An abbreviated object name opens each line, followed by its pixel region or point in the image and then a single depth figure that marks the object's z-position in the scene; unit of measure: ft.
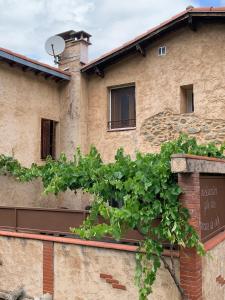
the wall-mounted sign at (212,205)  20.99
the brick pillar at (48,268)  24.44
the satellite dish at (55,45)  41.75
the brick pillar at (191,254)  18.29
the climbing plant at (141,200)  17.26
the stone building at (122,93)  34.53
